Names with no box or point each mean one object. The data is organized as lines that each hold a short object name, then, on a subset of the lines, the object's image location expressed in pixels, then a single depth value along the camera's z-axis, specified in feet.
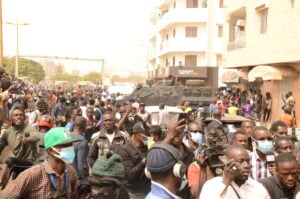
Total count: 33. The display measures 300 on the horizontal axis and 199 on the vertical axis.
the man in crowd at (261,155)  16.11
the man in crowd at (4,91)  29.27
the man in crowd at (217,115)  28.40
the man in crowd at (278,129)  23.18
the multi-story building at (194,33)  136.36
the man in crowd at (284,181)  13.56
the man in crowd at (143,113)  40.29
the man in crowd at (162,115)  41.83
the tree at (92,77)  441.68
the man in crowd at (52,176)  10.77
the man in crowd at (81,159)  18.78
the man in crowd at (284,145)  17.35
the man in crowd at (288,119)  33.53
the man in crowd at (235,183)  10.59
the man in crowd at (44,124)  22.82
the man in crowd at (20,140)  18.15
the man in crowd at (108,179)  9.50
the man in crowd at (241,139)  18.01
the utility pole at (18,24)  115.44
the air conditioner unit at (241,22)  79.36
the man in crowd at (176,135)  12.94
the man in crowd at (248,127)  21.50
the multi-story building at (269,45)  59.21
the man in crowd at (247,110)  58.17
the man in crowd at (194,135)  18.83
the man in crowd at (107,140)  19.35
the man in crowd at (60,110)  40.44
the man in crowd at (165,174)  9.93
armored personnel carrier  60.54
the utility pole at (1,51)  56.12
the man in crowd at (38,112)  33.24
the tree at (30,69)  295.07
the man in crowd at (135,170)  16.70
